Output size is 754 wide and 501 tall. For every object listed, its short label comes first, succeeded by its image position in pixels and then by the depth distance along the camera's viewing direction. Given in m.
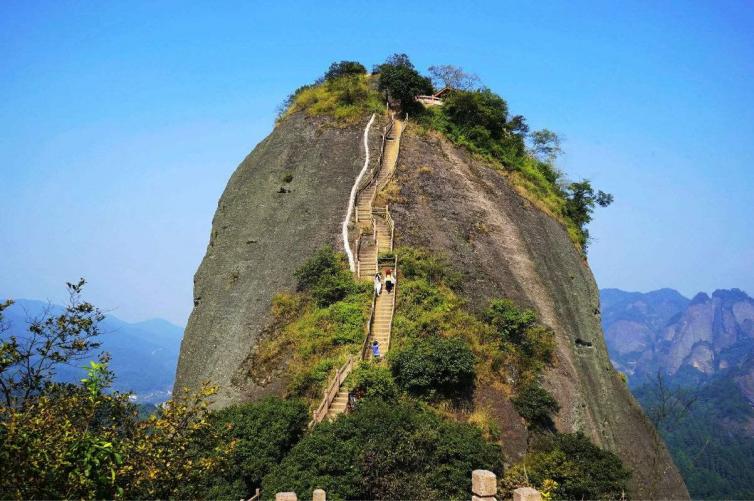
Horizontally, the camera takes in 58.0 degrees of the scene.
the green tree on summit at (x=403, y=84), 41.72
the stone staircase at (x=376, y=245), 24.92
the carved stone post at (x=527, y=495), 10.93
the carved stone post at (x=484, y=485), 11.95
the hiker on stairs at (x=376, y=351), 24.53
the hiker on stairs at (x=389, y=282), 27.77
